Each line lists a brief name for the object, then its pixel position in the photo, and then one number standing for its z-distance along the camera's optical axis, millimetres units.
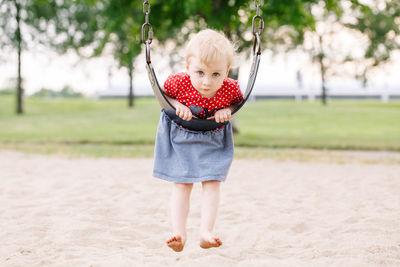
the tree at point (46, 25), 23859
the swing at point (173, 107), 2744
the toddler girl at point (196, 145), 2785
